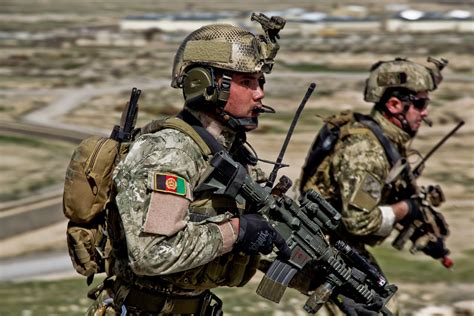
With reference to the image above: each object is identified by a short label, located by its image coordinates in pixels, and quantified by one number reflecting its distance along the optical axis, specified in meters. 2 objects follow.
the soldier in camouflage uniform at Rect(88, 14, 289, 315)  8.93
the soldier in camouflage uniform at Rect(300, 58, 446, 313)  13.82
